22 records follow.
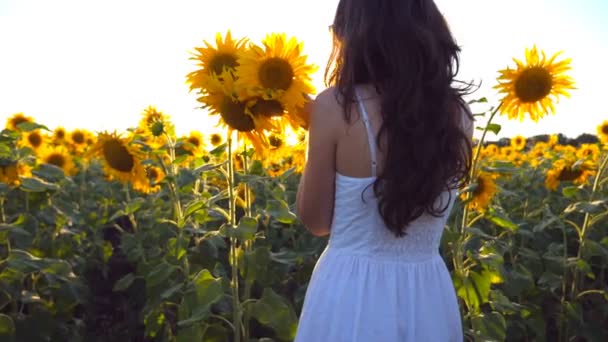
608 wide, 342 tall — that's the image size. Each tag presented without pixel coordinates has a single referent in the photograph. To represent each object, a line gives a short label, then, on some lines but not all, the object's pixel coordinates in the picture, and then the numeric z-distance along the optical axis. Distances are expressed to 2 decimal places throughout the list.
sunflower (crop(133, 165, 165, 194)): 3.57
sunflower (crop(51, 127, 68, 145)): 6.95
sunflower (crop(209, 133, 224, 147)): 5.59
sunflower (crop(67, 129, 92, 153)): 6.93
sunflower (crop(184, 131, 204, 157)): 4.89
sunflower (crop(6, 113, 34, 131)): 6.31
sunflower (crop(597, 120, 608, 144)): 6.17
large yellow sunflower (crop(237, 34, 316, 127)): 2.06
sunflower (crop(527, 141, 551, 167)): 8.69
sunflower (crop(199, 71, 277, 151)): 2.11
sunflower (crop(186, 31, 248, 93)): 2.27
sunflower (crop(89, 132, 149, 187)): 3.29
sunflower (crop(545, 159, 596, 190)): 4.42
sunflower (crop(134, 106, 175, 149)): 2.89
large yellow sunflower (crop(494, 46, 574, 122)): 2.99
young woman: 1.84
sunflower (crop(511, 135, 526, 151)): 9.24
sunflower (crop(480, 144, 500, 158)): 8.27
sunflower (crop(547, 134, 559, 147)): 9.20
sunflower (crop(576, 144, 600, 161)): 6.66
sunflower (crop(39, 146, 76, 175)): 4.96
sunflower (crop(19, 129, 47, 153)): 5.67
